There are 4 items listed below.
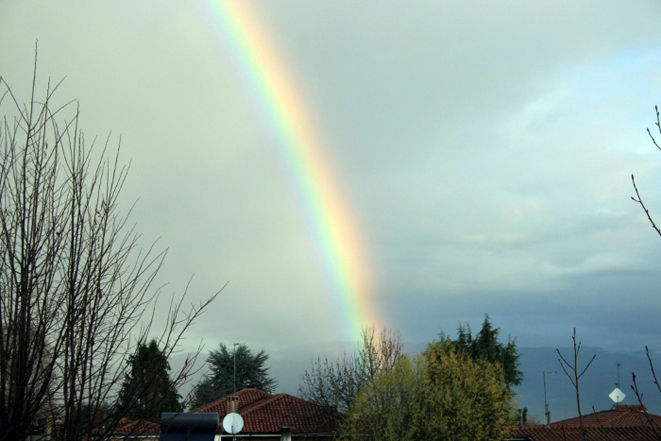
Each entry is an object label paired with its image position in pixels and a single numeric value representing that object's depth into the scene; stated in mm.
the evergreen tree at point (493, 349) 62844
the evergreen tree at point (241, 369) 70188
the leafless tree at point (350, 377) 35688
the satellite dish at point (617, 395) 26441
